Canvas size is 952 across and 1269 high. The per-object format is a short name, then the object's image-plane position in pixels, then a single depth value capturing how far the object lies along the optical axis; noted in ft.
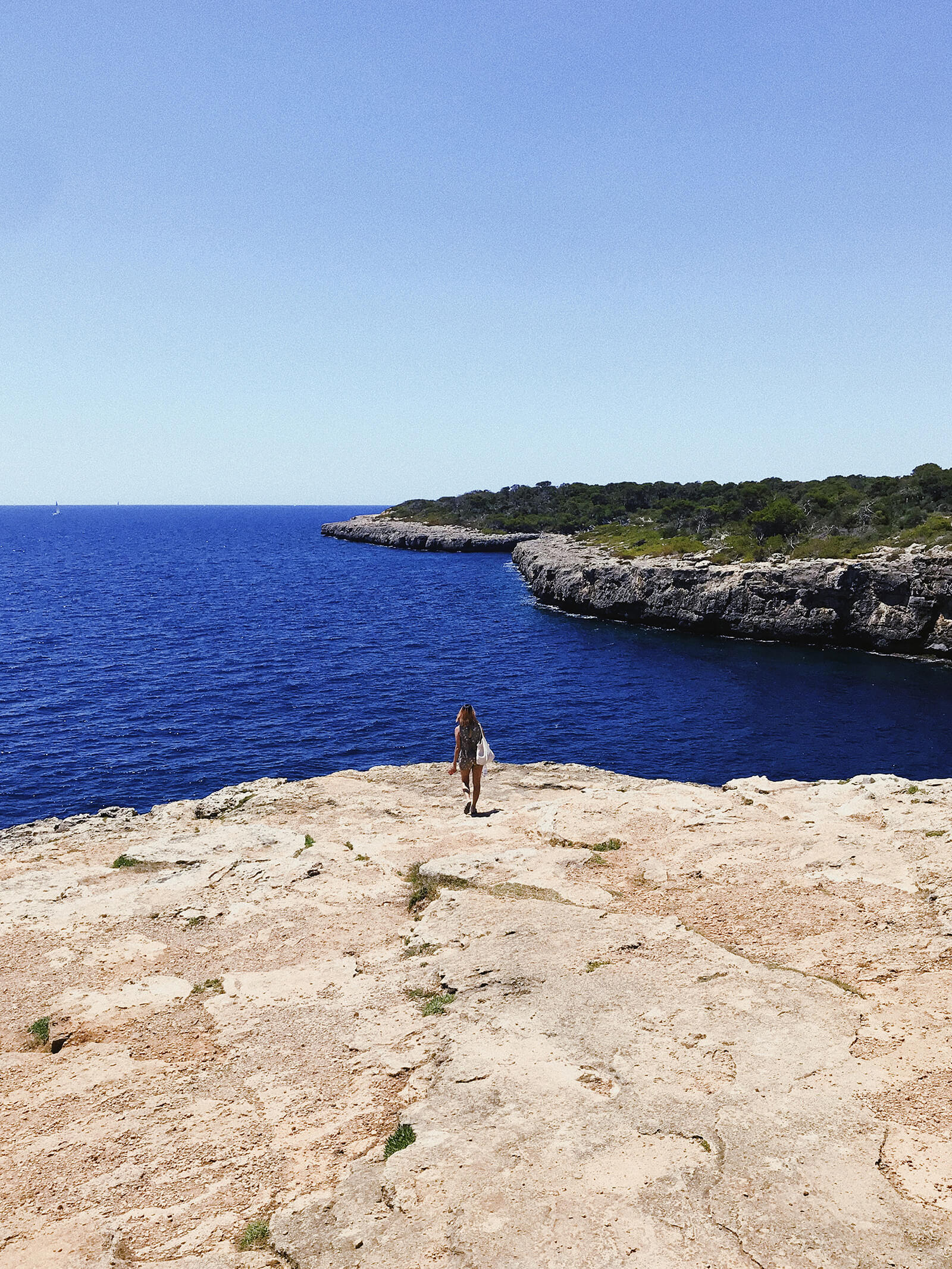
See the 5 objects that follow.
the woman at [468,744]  60.29
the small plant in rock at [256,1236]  22.24
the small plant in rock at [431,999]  33.83
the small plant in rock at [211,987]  36.99
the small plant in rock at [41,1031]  33.47
